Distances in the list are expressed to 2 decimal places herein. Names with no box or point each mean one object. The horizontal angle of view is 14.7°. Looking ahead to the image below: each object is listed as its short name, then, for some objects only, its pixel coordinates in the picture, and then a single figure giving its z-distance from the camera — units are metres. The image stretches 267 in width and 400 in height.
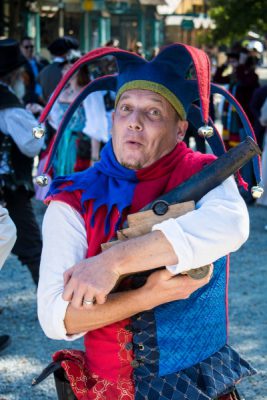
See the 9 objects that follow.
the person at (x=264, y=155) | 11.71
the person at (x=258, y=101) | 12.23
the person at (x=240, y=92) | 13.10
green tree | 32.90
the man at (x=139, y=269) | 2.54
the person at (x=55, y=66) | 11.44
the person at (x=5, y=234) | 3.27
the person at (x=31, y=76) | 13.76
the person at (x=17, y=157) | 6.34
